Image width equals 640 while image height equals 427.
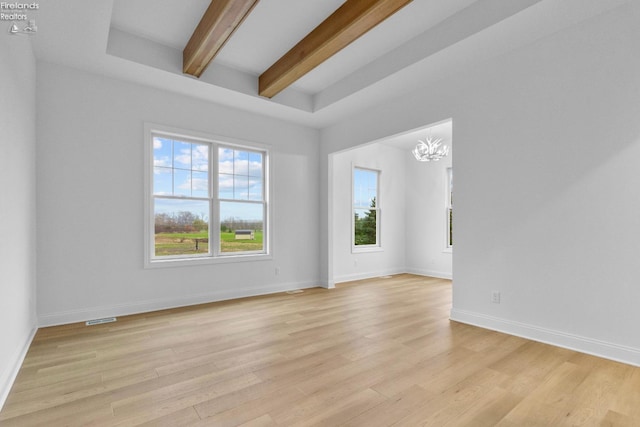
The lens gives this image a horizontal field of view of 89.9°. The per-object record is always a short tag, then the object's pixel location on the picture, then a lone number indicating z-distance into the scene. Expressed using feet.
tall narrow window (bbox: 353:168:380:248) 22.18
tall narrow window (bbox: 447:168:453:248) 22.03
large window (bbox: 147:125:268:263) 14.11
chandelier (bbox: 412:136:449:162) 18.31
